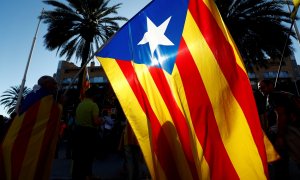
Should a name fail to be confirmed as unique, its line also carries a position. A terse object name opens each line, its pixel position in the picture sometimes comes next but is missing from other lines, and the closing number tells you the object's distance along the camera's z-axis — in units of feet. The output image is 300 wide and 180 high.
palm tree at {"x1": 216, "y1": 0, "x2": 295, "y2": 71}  41.27
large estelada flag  8.45
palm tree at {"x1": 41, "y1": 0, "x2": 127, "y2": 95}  50.72
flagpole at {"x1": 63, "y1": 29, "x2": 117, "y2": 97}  10.86
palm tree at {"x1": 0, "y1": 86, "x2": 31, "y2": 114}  130.11
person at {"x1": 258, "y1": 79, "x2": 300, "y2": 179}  11.27
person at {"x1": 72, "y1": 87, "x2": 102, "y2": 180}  15.02
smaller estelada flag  9.22
